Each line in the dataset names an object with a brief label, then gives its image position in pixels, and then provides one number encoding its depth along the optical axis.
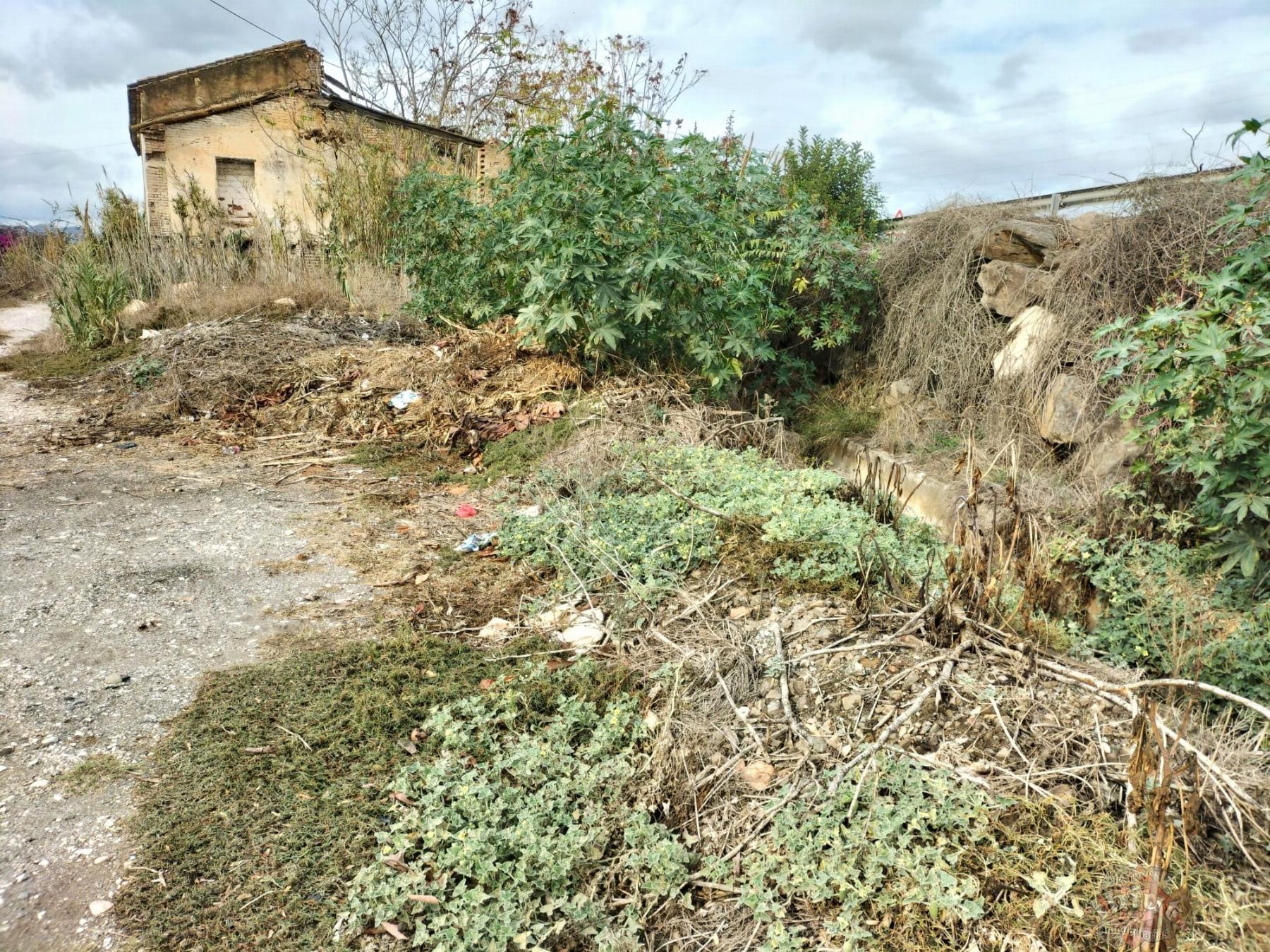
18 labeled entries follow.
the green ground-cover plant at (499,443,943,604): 3.34
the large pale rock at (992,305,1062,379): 6.28
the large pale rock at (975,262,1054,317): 6.60
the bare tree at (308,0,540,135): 18.06
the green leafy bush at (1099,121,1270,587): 3.64
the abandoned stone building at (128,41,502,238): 13.83
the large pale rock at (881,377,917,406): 7.23
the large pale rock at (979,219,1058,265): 6.77
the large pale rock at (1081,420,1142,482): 5.04
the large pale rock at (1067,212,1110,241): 6.33
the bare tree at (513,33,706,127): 16.47
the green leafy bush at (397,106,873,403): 5.02
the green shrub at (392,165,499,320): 6.59
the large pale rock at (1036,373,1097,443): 5.64
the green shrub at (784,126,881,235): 11.99
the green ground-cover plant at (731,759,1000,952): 1.94
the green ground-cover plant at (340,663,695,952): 2.01
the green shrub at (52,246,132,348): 9.30
